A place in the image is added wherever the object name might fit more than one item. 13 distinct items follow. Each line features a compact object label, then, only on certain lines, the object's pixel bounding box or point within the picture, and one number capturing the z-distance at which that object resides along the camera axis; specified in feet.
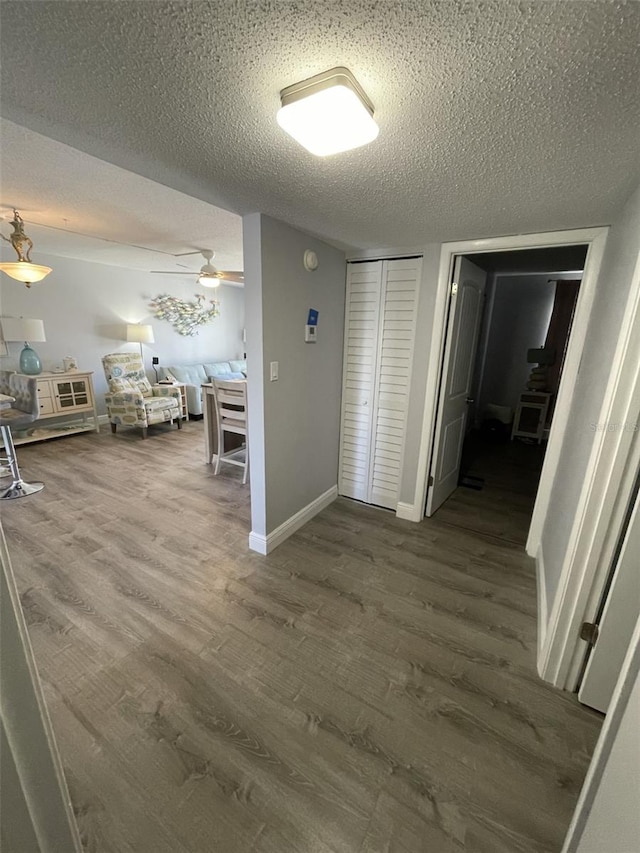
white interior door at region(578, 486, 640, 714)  4.15
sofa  18.51
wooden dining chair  10.80
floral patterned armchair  15.11
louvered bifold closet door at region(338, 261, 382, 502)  8.99
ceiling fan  12.46
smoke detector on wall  7.33
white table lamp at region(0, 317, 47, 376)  12.76
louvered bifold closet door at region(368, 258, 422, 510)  8.48
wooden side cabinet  14.01
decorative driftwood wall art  18.57
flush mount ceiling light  2.86
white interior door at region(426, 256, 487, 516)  8.27
